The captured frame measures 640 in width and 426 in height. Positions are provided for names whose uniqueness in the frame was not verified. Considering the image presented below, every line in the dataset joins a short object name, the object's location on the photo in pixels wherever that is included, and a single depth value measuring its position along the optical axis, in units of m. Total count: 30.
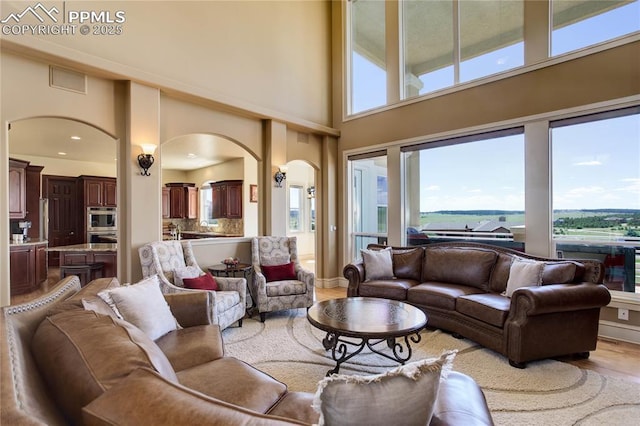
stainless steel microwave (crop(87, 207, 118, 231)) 9.01
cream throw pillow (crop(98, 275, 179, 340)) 2.04
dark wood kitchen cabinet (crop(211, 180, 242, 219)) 8.62
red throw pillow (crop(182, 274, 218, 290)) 3.52
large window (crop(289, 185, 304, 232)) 10.14
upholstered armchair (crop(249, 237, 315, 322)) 4.19
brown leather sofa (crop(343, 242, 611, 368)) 2.95
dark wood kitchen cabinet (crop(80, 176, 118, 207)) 8.89
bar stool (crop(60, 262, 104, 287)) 4.68
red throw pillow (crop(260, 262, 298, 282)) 4.48
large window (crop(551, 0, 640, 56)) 3.69
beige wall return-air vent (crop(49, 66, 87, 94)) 3.38
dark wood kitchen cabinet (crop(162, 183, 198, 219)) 10.11
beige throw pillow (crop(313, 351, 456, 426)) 0.84
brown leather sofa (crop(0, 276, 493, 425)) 0.78
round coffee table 2.49
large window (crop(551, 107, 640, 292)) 3.68
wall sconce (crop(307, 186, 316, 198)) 10.50
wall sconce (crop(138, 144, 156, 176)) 3.91
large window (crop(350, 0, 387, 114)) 5.92
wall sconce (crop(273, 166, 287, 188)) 5.43
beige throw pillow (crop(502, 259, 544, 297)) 3.38
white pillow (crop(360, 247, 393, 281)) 4.50
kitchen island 4.90
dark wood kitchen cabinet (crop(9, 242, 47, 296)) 5.75
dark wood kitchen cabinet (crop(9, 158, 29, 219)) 6.05
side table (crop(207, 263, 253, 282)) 4.41
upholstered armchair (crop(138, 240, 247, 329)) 3.46
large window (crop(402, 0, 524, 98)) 4.58
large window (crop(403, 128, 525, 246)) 4.53
